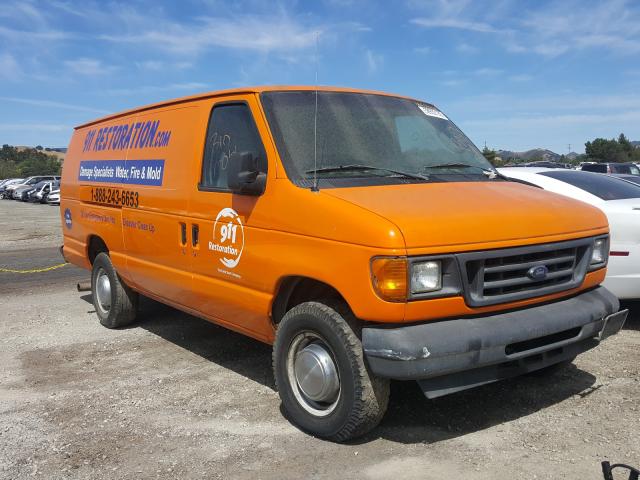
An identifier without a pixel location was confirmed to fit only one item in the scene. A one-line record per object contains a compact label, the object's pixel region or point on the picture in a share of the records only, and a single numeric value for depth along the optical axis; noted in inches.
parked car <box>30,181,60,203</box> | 1540.4
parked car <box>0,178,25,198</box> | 2053.4
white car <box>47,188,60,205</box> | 1483.6
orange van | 135.9
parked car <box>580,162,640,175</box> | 964.7
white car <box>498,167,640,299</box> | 231.9
